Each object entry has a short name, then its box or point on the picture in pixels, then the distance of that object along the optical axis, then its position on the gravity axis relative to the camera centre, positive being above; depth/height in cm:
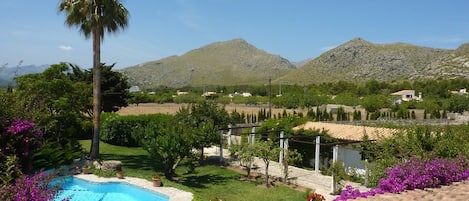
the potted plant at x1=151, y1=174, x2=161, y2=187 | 1408 -300
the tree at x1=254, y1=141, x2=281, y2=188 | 1633 -216
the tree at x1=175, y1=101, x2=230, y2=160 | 1844 -93
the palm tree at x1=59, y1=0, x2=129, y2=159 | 1706 +366
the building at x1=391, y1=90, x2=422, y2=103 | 7948 +187
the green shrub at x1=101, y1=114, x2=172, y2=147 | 2633 -186
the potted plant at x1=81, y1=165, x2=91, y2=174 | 1600 -293
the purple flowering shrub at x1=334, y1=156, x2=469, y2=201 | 882 -181
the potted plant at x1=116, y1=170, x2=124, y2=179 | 1523 -296
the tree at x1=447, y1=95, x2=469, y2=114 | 5603 +1
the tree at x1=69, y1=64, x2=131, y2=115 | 3394 +146
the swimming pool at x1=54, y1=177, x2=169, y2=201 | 1350 -337
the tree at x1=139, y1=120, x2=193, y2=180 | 1529 -171
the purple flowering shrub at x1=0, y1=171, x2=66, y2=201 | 521 -130
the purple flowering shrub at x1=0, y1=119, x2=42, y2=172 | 1078 -107
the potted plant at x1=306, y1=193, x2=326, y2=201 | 1106 -279
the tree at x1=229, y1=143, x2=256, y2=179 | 1714 -230
